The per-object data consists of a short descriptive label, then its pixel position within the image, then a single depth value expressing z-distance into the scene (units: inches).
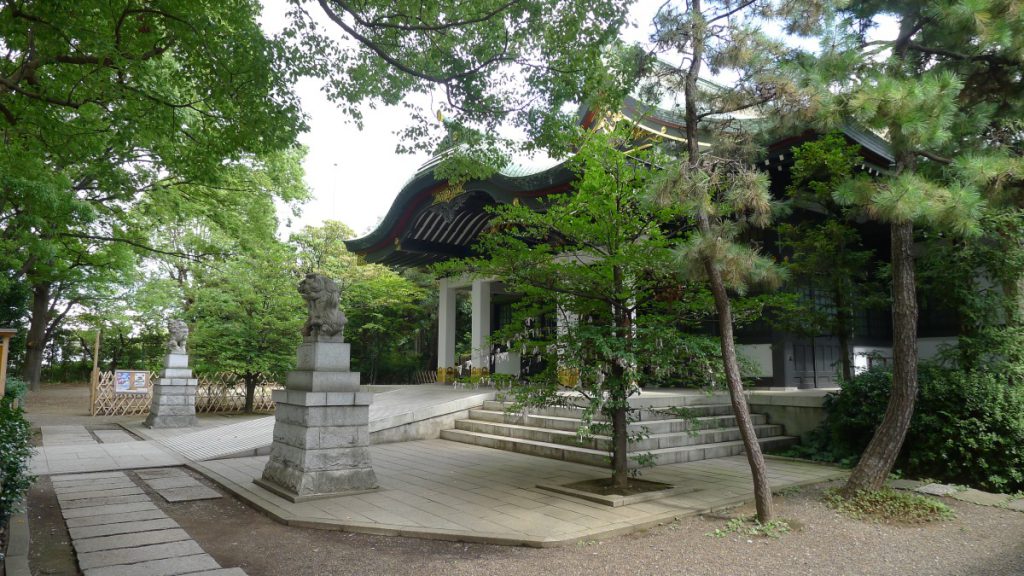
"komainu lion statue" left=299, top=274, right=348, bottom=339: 283.2
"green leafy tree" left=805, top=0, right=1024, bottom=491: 217.8
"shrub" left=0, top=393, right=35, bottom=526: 169.0
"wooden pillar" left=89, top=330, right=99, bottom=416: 656.8
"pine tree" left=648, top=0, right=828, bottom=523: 220.4
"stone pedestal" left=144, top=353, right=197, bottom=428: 566.9
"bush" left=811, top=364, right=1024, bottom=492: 274.4
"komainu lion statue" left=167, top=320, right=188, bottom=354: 591.5
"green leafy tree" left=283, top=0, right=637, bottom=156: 264.1
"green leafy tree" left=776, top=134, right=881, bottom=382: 362.9
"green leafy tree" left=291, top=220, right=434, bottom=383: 938.7
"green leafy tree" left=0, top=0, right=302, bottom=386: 245.3
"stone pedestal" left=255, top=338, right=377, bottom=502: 263.6
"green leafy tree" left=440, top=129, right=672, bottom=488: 252.8
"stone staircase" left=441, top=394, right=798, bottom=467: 348.8
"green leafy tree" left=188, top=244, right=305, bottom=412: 646.5
